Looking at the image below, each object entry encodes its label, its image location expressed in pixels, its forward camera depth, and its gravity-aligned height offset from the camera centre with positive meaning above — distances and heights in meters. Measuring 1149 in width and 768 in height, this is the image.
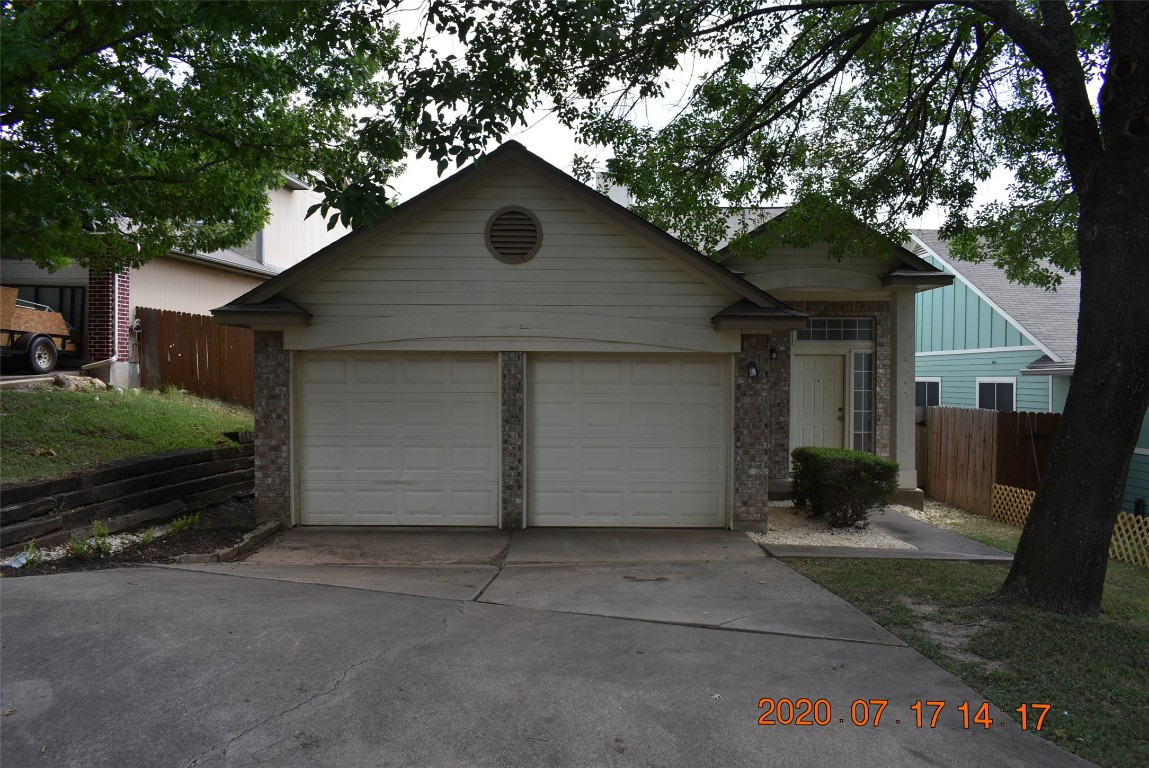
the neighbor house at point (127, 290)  16.17 +1.98
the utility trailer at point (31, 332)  14.53 +0.85
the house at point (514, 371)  9.94 +0.13
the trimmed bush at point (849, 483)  10.31 -1.33
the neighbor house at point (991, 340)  16.52 +1.12
